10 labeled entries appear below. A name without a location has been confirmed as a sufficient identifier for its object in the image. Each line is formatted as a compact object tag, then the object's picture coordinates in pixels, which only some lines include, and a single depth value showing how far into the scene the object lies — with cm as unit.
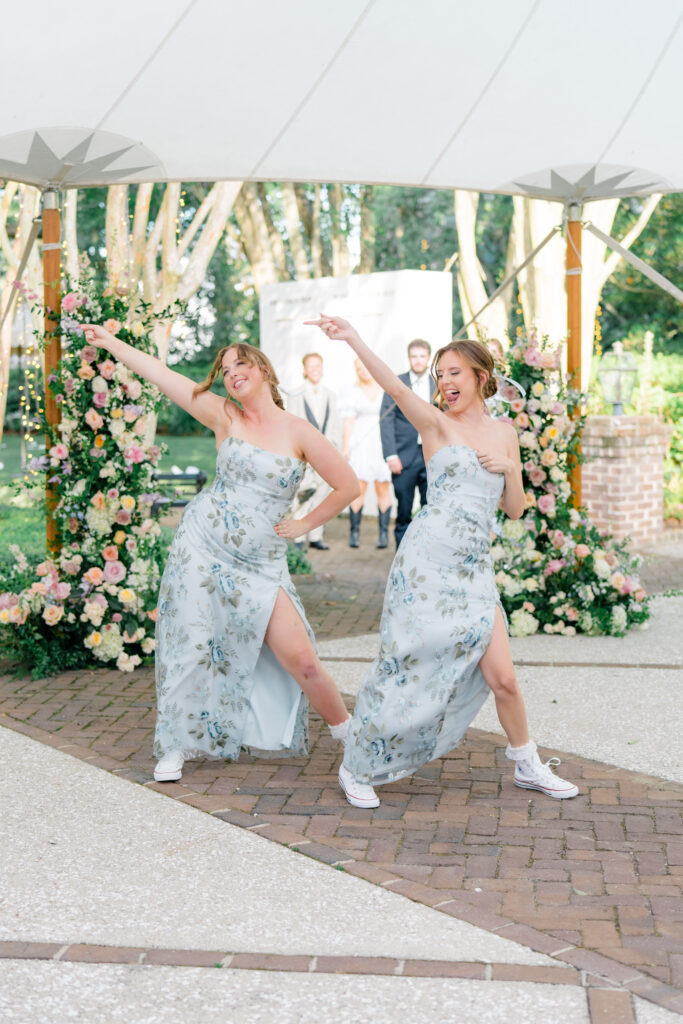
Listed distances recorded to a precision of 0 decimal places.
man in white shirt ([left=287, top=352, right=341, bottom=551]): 1078
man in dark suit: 940
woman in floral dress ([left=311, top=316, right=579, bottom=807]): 431
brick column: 1110
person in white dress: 1157
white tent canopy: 553
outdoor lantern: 1224
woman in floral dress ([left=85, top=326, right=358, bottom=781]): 457
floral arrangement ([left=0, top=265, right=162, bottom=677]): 631
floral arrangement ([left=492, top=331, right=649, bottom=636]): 731
